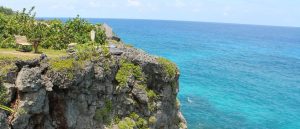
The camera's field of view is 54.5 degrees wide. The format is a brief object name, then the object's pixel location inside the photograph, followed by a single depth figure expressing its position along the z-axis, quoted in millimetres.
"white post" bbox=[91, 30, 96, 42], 24343
